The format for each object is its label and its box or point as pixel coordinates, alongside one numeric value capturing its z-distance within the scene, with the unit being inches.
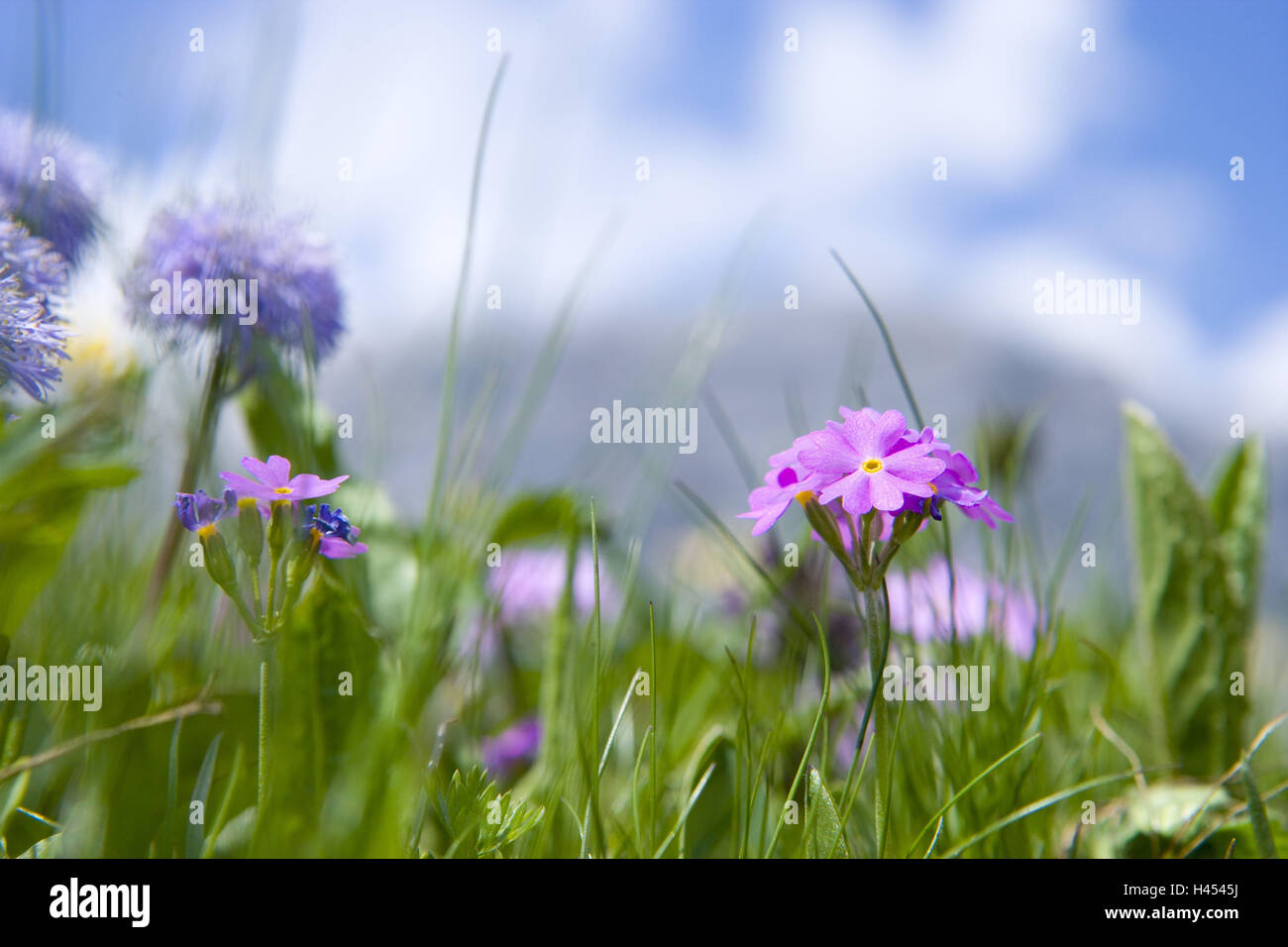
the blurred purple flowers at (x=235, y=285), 13.2
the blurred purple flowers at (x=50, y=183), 13.3
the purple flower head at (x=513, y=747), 14.4
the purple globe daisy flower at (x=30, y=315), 11.5
